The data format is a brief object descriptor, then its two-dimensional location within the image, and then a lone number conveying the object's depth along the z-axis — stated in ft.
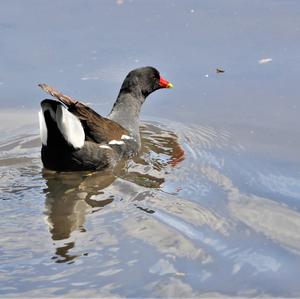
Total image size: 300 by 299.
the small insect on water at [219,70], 57.56
